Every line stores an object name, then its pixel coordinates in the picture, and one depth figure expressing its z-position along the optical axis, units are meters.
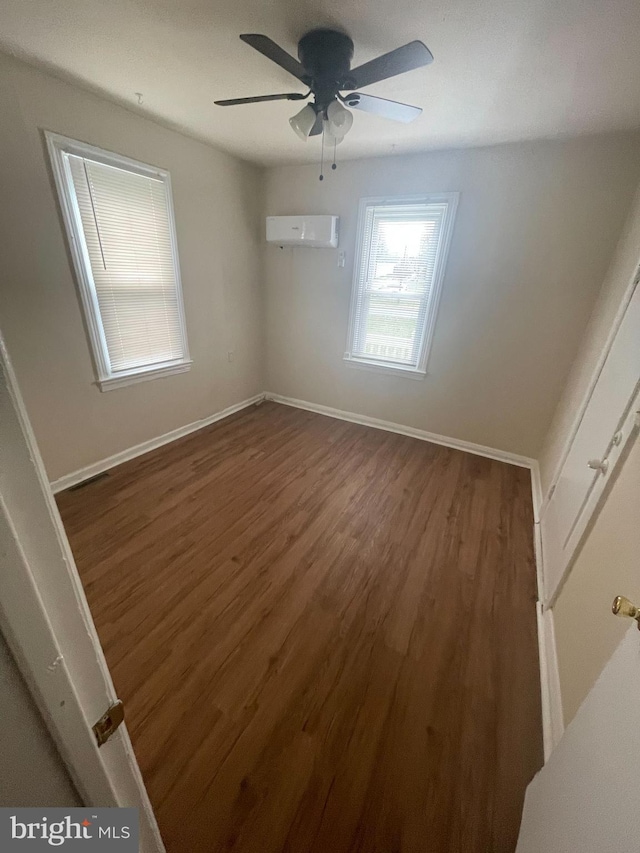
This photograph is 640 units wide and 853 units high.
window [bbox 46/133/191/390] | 2.09
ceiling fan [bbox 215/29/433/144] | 1.28
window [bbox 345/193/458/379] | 2.79
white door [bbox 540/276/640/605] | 1.30
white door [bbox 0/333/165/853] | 0.37
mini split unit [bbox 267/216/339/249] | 3.03
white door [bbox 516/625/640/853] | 0.52
